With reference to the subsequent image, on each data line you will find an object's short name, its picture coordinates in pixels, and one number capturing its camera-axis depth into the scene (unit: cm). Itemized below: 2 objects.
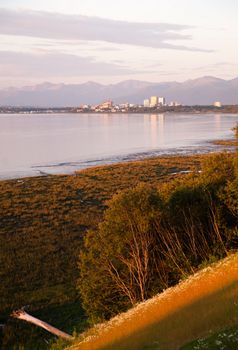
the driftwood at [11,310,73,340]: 2044
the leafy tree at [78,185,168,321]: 2284
